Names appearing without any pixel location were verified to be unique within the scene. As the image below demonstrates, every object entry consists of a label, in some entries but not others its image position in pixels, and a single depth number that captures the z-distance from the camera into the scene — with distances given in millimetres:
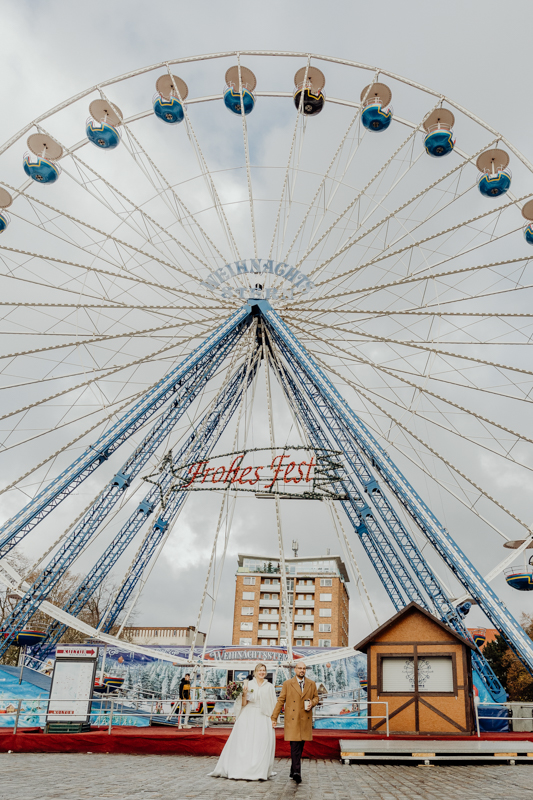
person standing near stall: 18141
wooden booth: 14125
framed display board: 14758
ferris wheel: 22234
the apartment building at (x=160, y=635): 59844
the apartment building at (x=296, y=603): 79562
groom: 8695
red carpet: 12844
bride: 8656
